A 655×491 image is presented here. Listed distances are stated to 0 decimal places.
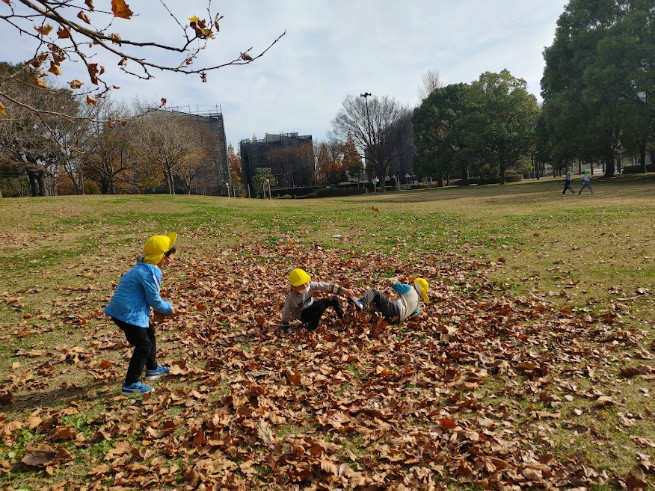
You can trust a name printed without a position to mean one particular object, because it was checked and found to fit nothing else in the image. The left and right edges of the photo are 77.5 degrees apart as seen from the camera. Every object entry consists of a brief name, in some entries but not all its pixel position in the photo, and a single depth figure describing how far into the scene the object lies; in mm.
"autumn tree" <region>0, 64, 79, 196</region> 26353
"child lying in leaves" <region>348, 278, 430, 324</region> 6133
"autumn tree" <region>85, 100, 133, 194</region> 33844
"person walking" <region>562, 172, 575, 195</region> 25083
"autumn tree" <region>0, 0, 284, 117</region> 2801
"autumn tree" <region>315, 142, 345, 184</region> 69875
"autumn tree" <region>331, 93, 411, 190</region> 54125
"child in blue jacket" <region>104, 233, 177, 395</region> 4363
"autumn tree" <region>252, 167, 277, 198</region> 60075
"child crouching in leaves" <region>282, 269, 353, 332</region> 5977
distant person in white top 23938
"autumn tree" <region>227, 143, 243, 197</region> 62556
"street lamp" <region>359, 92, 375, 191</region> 54419
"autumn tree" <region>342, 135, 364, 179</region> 64375
